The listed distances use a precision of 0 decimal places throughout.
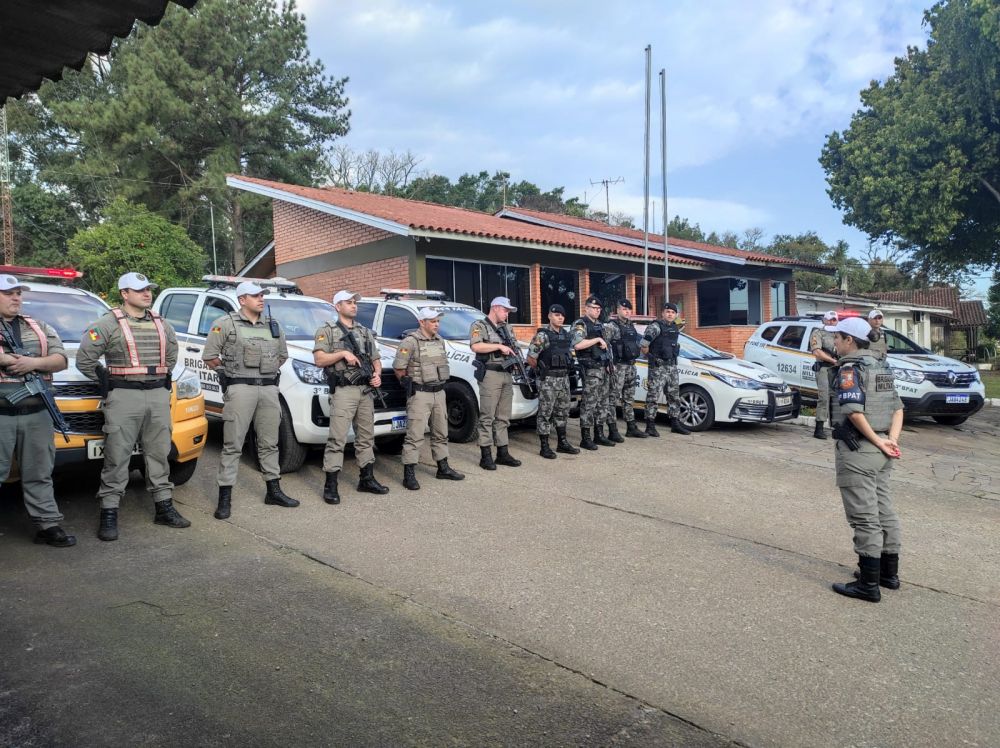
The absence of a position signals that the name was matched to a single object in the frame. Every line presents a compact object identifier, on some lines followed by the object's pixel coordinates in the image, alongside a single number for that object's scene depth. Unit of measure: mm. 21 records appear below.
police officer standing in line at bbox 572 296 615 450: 7996
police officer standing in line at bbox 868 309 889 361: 8410
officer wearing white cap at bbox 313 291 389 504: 5785
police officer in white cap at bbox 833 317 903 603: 4035
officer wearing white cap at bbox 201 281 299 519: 5352
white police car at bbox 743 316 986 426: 10398
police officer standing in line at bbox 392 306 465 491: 6352
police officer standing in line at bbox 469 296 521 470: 7074
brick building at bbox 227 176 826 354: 13773
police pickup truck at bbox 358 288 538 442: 7996
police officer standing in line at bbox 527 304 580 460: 7496
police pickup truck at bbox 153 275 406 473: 6270
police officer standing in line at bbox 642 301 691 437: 9125
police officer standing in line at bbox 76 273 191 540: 4684
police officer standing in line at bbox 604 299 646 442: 8523
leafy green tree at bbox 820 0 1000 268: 14953
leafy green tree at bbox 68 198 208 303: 15336
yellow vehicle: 4746
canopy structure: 3139
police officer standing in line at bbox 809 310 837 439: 9242
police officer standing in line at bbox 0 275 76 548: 4258
